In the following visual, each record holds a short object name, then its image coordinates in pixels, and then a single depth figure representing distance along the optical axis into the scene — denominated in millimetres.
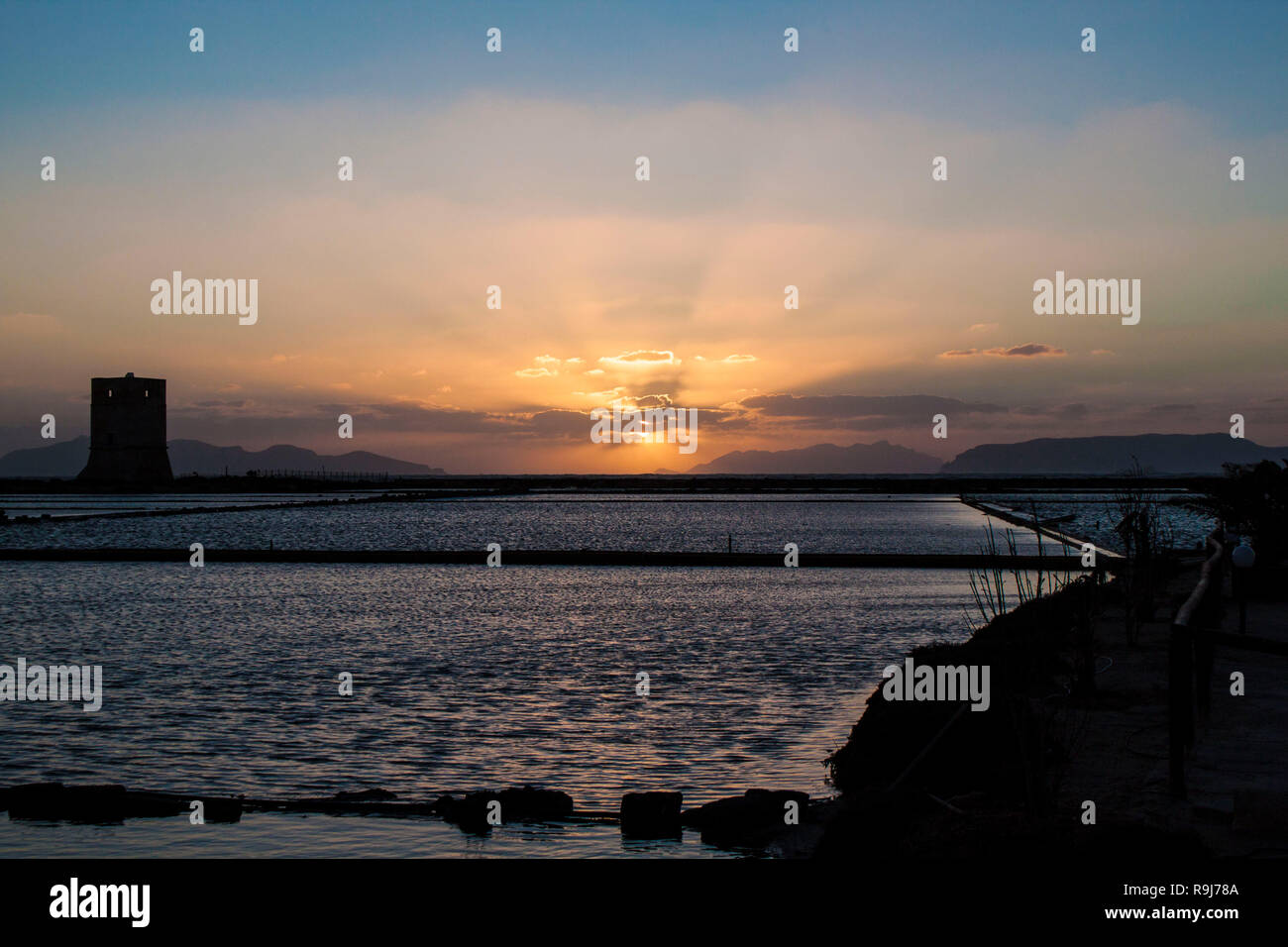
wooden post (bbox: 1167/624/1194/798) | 7156
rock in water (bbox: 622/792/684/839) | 8180
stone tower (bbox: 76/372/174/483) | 125125
